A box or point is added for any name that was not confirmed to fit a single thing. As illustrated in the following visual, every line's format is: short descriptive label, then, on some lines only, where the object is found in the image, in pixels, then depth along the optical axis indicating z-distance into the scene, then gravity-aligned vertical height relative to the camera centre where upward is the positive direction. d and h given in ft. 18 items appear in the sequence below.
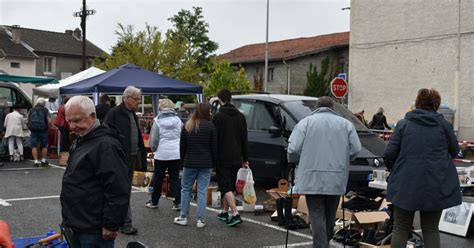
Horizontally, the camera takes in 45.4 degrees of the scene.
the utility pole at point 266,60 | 119.98 +11.29
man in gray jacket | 18.44 -1.51
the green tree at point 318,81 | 130.21 +7.75
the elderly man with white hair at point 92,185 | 12.05 -1.61
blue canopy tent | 45.55 +2.26
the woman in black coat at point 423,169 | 17.44 -1.61
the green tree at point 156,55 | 123.44 +12.30
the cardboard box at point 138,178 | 36.09 -4.34
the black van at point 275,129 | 33.86 -0.91
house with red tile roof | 132.26 +12.88
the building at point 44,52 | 147.84 +16.28
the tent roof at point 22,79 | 52.18 +2.75
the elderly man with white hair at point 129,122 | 23.11 -0.49
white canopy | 59.77 +2.62
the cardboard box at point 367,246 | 20.53 -4.73
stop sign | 59.16 +2.94
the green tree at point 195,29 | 205.05 +30.57
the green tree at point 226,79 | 126.31 +7.50
